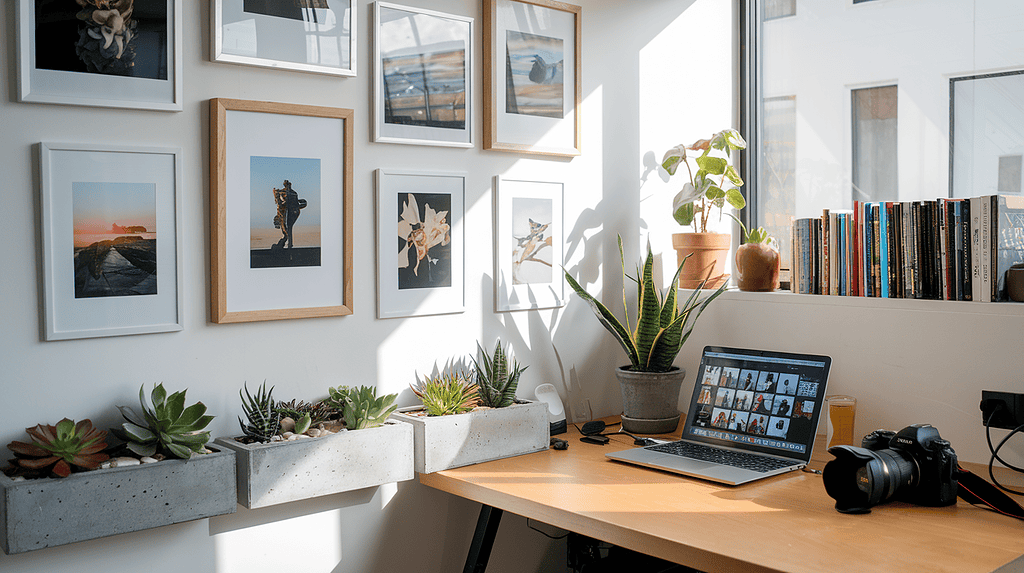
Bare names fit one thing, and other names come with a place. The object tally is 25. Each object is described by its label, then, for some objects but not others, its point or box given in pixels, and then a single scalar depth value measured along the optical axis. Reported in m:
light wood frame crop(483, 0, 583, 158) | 2.25
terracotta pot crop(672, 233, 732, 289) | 2.63
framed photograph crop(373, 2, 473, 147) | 2.05
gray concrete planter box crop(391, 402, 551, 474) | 1.96
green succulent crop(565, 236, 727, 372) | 2.39
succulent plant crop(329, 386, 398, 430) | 1.89
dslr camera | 1.66
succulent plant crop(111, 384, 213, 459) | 1.60
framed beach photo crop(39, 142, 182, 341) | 1.61
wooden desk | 1.41
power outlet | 1.96
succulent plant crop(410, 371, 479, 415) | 2.04
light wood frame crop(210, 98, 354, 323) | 1.78
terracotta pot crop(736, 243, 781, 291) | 2.53
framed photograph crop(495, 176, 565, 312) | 2.34
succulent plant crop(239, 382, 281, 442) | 1.79
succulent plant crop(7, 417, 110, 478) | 1.48
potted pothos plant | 2.58
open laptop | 2.00
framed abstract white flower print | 2.08
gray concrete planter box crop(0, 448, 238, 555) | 1.43
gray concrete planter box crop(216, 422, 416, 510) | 1.70
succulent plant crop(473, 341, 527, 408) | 2.17
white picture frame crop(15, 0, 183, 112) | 1.57
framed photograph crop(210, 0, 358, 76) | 1.79
